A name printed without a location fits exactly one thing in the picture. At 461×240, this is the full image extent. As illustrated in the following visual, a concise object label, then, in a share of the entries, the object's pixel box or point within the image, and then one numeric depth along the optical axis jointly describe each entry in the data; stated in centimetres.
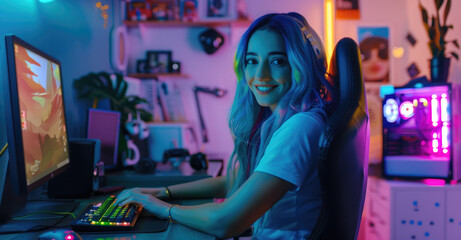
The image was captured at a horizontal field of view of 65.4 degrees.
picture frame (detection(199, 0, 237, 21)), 281
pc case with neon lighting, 215
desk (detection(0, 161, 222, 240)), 86
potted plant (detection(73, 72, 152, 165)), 196
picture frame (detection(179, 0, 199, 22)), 279
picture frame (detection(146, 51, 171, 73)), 285
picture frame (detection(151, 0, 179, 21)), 281
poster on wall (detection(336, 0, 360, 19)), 287
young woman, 83
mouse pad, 90
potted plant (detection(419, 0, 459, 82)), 239
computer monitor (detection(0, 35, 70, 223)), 81
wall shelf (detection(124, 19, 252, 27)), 280
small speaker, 131
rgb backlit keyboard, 89
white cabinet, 212
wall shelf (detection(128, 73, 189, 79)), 279
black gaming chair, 68
